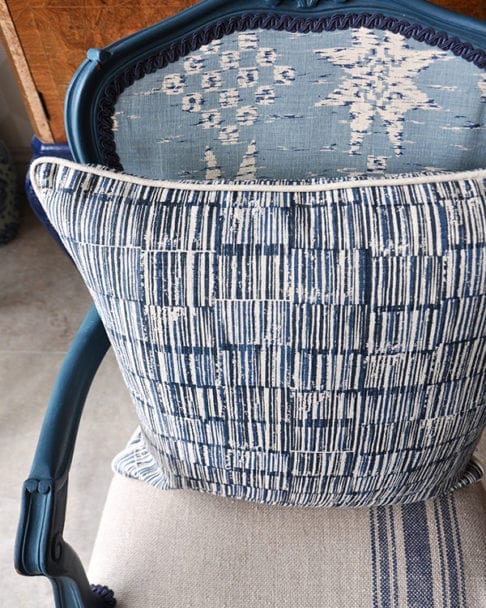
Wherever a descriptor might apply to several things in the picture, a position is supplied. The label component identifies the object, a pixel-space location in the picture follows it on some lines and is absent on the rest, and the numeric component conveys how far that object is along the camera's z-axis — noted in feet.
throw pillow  1.34
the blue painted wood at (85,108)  1.59
